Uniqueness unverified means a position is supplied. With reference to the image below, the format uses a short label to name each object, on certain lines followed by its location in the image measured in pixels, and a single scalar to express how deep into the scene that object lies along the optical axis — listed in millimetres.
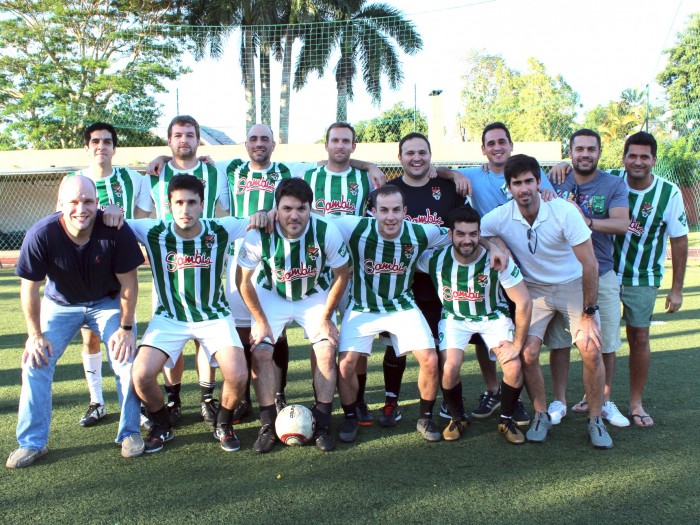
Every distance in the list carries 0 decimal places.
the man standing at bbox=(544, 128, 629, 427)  4426
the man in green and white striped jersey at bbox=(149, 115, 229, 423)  4672
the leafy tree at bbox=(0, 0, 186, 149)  25438
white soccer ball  4039
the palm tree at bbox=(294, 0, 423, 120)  22359
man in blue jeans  3873
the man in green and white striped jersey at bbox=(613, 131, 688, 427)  4586
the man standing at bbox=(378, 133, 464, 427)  4613
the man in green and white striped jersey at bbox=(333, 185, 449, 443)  4289
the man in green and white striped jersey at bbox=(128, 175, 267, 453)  4078
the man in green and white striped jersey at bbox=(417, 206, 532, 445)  4176
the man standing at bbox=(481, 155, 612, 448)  4094
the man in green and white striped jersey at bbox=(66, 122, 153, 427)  4664
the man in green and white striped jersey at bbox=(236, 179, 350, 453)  4203
